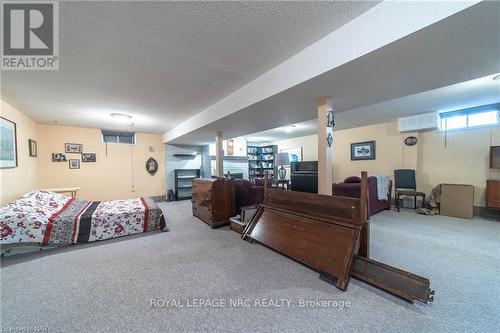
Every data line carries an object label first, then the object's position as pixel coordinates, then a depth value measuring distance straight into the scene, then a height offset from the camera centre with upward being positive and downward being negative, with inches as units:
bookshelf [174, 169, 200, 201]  267.6 -29.6
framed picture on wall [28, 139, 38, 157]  163.7 +15.0
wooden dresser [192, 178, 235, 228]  139.9 -30.2
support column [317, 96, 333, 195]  93.0 +4.9
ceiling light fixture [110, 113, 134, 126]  157.3 +41.4
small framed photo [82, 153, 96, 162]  212.2 +7.7
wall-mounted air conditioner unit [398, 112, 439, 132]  170.2 +38.6
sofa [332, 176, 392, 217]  149.9 -24.7
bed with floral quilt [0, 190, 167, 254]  94.7 -33.6
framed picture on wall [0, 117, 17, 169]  114.6 +13.4
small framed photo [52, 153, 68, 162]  195.9 +7.3
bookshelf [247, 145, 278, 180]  343.9 +5.2
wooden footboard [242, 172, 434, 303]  66.9 -36.6
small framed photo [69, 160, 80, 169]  204.9 -0.3
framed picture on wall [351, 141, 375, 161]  223.1 +14.6
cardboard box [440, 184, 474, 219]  153.5 -33.3
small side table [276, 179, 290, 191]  221.1 -22.5
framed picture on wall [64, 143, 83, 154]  202.4 +17.6
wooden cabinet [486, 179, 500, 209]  143.3 -25.1
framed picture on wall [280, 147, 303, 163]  300.2 +13.9
